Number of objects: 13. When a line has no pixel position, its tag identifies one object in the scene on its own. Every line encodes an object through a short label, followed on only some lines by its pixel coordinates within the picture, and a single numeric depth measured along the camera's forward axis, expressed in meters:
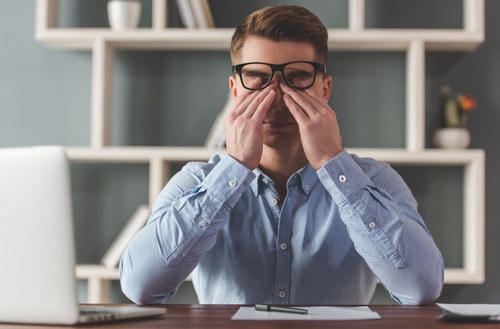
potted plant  2.78
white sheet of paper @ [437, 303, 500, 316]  1.11
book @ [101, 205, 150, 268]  2.81
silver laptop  0.91
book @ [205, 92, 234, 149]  2.79
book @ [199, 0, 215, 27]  2.81
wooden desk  1.03
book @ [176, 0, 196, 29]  2.79
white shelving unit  2.70
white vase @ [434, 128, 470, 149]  2.78
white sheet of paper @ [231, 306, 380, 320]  1.11
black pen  1.16
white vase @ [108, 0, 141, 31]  2.81
